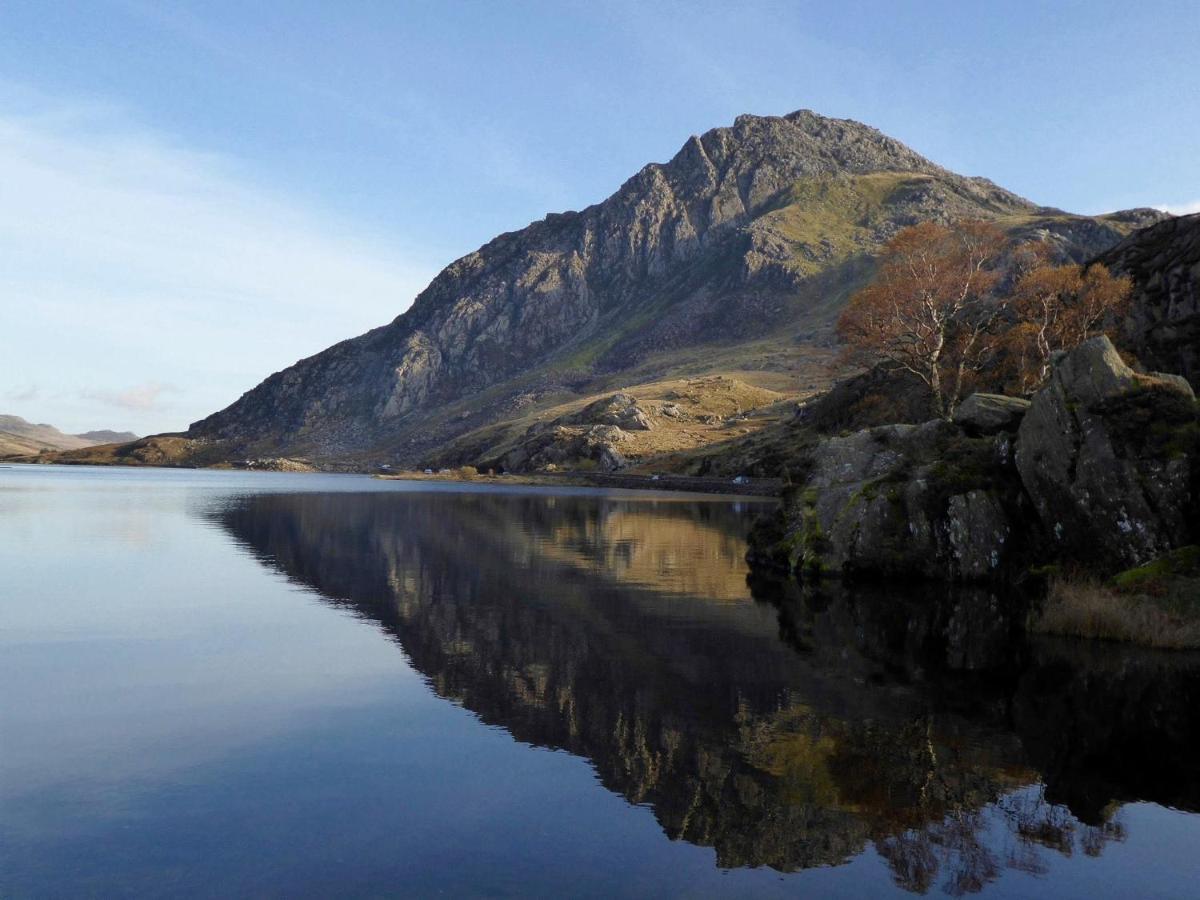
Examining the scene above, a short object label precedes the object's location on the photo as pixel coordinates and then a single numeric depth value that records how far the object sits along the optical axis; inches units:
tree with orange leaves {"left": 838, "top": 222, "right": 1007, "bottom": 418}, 2674.7
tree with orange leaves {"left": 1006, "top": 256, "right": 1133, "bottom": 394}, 3102.9
